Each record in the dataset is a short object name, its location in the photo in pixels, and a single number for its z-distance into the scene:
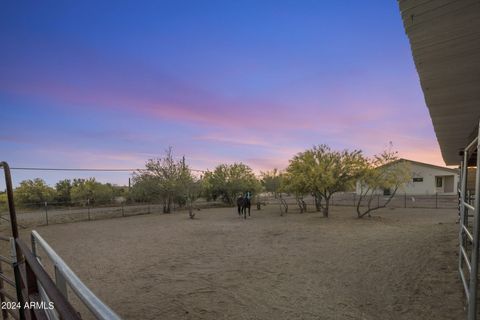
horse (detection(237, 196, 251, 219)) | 18.44
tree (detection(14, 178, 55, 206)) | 18.56
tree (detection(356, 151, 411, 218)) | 14.14
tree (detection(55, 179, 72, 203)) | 23.43
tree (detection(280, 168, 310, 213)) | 16.83
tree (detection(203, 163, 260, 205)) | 28.22
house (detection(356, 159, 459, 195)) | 33.81
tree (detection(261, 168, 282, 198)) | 25.02
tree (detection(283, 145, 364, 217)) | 15.34
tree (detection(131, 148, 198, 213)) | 22.44
